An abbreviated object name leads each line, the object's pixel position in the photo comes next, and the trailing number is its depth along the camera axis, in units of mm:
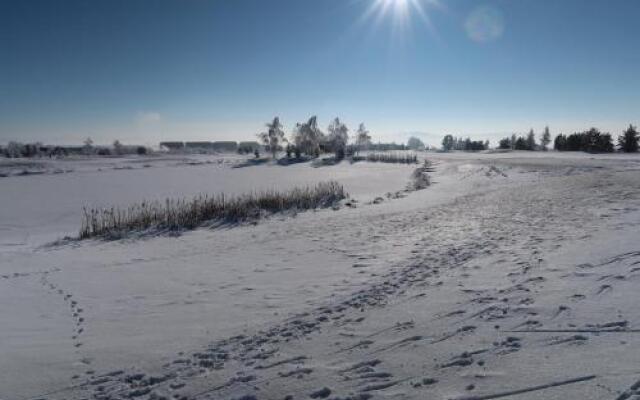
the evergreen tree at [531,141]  114000
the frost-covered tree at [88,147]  138050
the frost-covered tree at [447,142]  174375
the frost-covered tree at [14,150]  110238
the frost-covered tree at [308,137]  96362
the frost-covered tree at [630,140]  77025
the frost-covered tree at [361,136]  119062
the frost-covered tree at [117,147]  139550
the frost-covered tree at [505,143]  124700
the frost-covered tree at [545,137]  126812
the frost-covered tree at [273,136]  101625
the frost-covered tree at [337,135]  102375
